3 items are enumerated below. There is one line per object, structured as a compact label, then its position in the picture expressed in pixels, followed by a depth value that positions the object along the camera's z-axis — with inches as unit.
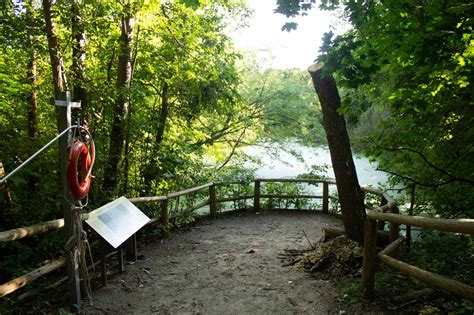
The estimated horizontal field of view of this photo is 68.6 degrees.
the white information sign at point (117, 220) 152.9
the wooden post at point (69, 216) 134.1
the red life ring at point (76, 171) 123.9
